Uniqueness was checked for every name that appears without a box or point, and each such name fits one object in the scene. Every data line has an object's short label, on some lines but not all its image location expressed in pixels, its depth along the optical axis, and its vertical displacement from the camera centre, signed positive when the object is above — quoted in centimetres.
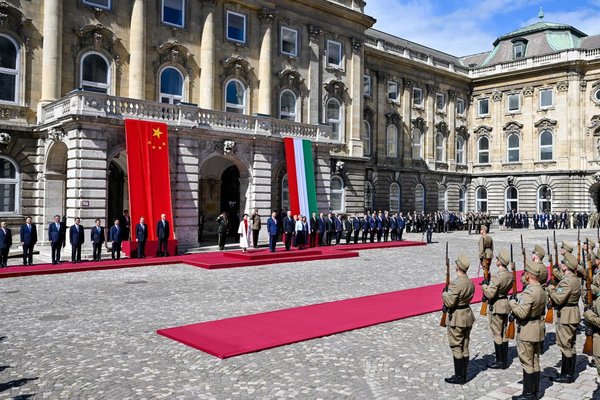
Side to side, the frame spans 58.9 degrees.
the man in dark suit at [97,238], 2006 -87
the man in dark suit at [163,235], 2162 -82
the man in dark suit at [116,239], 2047 -93
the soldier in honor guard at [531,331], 696 -155
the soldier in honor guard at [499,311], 825 -151
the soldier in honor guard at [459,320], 752 -149
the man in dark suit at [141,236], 2095 -84
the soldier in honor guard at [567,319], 782 -156
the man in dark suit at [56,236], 1906 -78
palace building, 2380 +688
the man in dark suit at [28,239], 1873 -84
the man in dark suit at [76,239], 1950 -88
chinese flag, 2178 +180
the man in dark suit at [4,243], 1848 -97
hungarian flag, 2750 +201
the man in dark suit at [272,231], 2358 -72
